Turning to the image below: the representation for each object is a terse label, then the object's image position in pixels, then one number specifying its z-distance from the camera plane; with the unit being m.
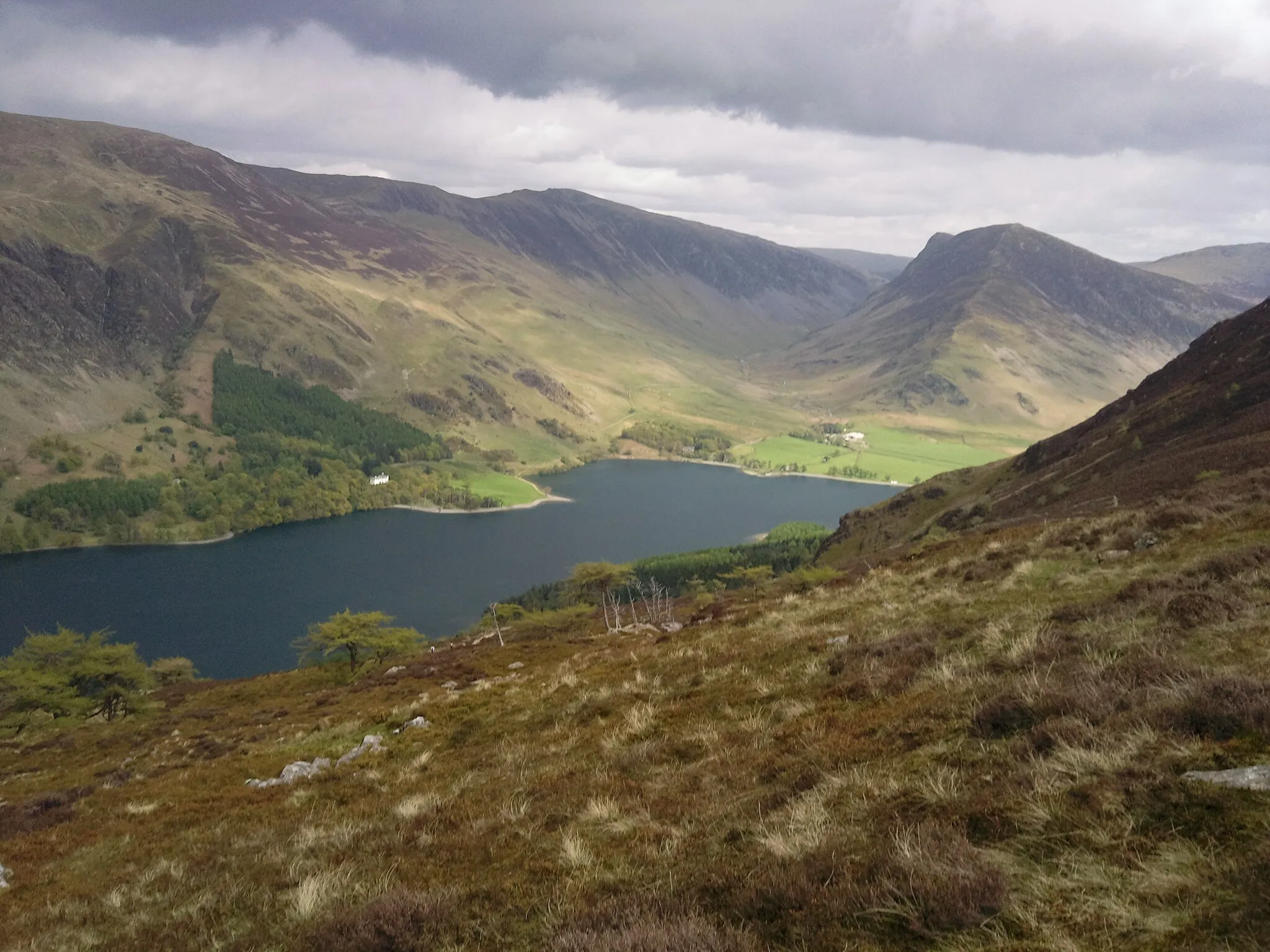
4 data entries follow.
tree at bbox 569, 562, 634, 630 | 84.94
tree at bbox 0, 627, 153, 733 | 60.47
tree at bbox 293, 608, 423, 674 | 66.31
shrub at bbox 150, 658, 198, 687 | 83.94
